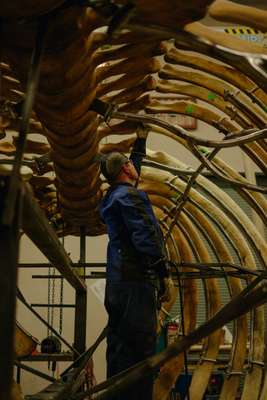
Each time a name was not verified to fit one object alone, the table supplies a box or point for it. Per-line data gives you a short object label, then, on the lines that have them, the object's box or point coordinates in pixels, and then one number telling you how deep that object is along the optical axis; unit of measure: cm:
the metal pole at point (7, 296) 111
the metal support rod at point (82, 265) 427
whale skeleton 148
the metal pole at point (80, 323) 440
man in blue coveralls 335
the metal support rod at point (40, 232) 129
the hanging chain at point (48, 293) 750
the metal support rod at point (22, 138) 110
